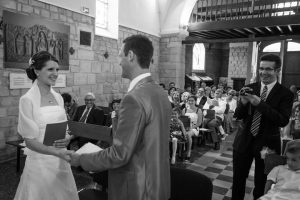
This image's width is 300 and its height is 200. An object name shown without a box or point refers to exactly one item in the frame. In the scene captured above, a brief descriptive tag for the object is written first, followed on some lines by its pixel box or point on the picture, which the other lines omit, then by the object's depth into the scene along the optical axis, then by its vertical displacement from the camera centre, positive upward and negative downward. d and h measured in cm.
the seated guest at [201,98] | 702 -58
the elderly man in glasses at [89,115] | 441 -69
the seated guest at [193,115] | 517 -79
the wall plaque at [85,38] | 575 +80
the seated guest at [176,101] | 536 -51
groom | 115 -29
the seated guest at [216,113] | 567 -88
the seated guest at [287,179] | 200 -78
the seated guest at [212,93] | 836 -50
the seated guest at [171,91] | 732 -43
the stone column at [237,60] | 1425 +99
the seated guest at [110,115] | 468 -73
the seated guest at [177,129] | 461 -94
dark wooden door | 1073 +46
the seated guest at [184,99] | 606 -56
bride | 181 -48
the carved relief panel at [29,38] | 427 +60
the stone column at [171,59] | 884 +59
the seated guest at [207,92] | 759 -42
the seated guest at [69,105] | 489 -63
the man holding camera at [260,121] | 207 -34
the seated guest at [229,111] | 680 -87
